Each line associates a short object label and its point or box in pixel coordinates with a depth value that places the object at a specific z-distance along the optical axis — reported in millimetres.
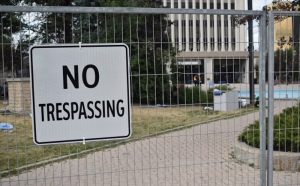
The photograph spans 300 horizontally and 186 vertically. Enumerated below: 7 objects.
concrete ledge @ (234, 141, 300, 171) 6055
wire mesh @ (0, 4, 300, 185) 4082
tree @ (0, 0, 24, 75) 3908
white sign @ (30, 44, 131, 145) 3639
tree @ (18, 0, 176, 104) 4285
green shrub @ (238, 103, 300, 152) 6496
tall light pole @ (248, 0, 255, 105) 4465
